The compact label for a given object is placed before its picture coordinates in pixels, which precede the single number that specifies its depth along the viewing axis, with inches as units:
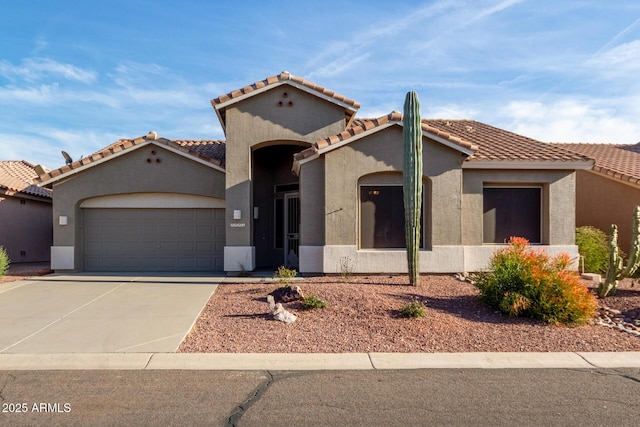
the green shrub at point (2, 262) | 506.6
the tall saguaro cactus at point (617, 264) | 390.6
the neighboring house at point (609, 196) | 618.3
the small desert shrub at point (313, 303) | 355.6
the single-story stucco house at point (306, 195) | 505.0
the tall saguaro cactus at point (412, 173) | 418.0
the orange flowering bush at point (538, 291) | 332.2
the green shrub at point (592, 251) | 550.0
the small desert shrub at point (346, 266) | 497.7
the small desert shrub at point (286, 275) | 437.3
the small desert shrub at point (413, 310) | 335.3
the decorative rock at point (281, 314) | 329.4
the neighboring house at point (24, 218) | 706.2
